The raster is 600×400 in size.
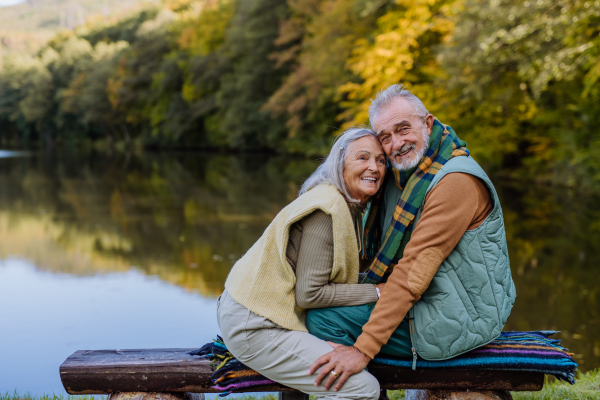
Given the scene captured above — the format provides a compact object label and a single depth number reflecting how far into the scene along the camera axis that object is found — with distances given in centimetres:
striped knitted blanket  231
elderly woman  224
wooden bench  237
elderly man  220
